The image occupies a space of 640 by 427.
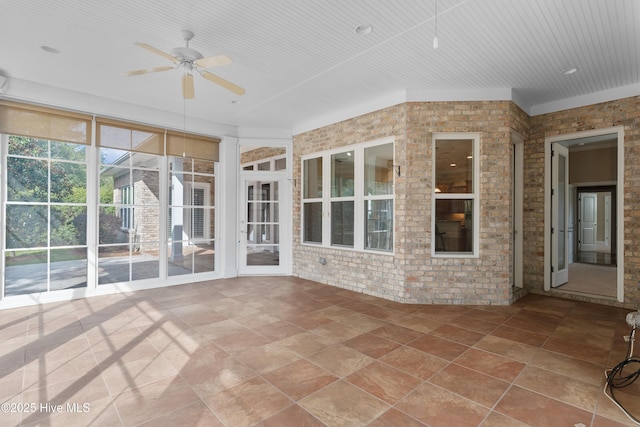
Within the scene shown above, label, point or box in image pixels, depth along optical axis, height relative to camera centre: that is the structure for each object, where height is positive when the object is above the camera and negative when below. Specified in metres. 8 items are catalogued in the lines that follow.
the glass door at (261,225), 6.54 -0.19
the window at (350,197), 5.11 +0.33
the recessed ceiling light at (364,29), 3.11 +1.87
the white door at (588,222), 9.76 -0.20
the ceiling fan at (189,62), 2.99 +1.48
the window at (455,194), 4.71 +0.33
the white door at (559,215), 5.21 +0.01
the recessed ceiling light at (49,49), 3.50 +1.87
